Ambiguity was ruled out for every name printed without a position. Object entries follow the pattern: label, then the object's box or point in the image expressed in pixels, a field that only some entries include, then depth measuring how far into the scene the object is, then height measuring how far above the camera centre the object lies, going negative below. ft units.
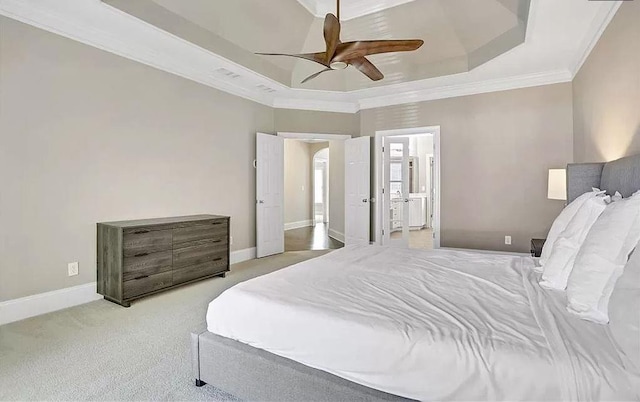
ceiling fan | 8.43 +3.85
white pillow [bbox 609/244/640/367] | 3.38 -1.21
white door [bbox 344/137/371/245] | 18.56 +0.49
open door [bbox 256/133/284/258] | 17.67 +0.16
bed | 3.58 -1.75
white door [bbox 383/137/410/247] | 18.71 +0.32
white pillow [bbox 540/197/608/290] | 5.81 -0.86
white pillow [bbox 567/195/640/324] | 4.36 -0.87
